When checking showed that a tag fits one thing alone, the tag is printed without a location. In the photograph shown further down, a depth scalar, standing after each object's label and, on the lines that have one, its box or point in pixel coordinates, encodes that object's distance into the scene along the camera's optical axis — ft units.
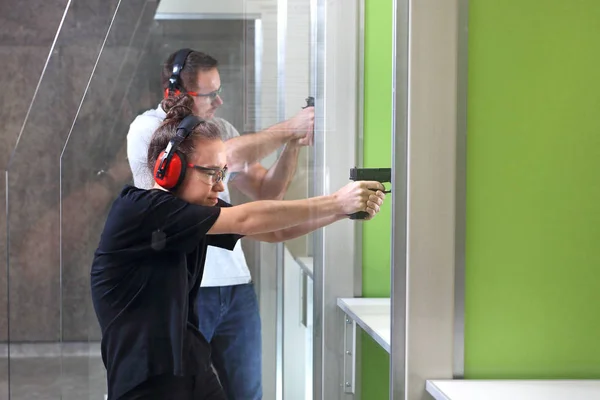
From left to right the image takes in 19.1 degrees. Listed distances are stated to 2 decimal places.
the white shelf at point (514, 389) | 14.96
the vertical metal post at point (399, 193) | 15.52
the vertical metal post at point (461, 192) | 15.51
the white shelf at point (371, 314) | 15.82
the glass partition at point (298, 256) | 15.59
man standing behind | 15.32
